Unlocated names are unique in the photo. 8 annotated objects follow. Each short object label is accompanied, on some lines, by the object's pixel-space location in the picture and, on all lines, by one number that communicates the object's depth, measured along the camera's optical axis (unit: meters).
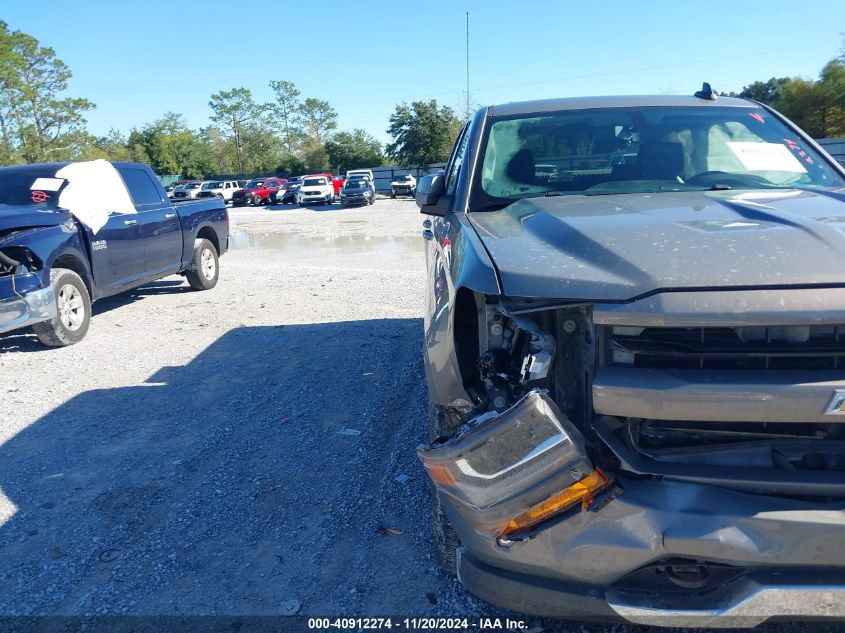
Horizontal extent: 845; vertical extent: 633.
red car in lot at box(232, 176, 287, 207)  43.44
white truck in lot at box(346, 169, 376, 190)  39.45
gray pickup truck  1.87
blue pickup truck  6.52
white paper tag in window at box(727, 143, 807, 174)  3.54
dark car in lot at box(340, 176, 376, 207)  34.81
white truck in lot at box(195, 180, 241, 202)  46.54
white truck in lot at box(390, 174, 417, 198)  41.09
